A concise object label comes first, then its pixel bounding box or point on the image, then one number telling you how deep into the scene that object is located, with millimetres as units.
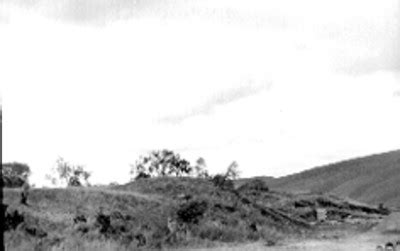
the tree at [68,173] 73375
